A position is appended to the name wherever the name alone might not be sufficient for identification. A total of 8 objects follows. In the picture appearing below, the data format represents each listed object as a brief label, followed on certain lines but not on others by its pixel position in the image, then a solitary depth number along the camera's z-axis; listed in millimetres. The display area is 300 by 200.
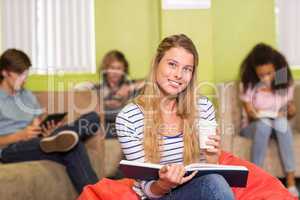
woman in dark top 4621
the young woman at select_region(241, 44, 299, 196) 4133
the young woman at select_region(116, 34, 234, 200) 2111
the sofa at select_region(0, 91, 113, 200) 2861
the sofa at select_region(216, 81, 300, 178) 4148
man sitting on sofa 3393
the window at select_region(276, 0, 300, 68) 5199
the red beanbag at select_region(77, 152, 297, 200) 2236
